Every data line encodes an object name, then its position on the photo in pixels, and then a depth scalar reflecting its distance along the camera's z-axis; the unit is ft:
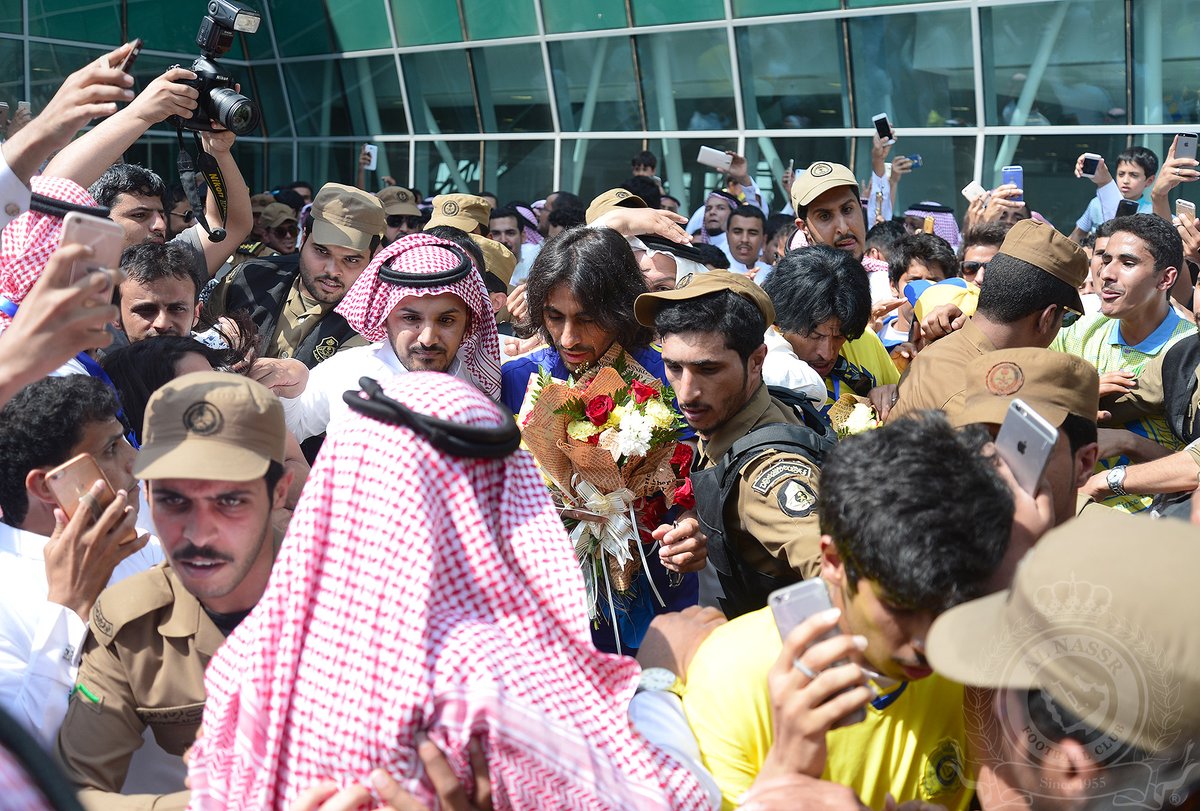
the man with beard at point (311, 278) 16.92
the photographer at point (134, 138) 12.35
